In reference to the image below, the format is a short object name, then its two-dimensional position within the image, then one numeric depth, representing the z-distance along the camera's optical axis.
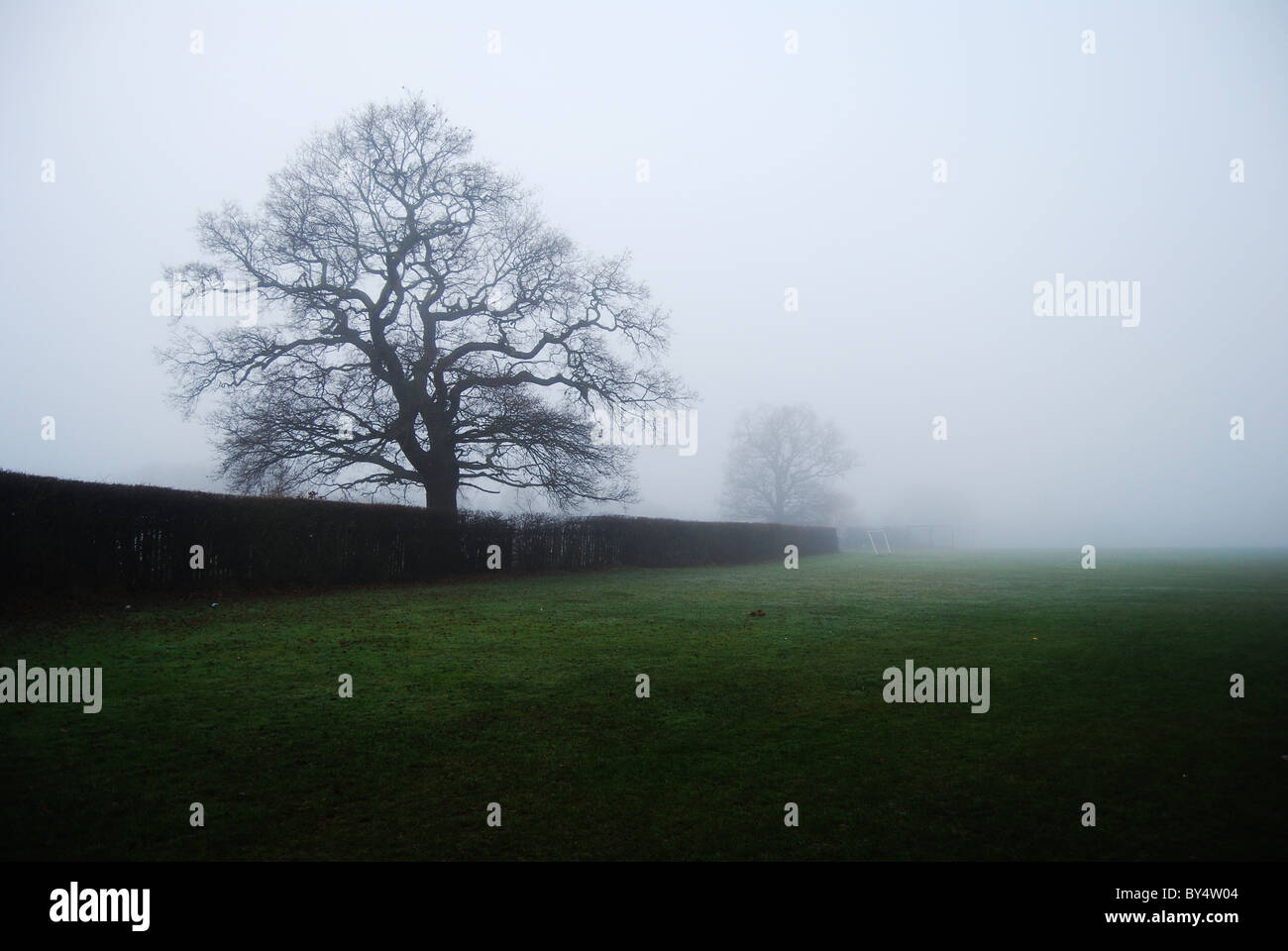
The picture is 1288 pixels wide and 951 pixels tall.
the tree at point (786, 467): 64.81
